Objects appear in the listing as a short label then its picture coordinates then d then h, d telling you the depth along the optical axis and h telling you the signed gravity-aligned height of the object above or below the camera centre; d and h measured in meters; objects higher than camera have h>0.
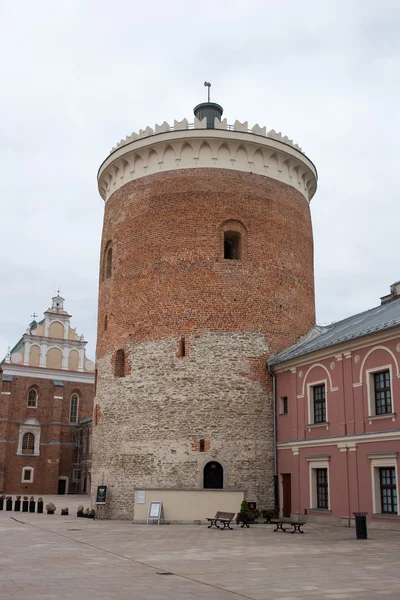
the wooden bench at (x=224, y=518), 20.04 -1.41
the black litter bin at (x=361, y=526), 16.92 -1.31
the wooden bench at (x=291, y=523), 18.45 -1.54
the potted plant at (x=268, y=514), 22.58 -1.42
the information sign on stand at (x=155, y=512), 22.50 -1.40
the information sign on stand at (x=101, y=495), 25.22 -0.97
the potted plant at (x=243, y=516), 21.58 -1.43
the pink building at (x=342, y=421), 19.25 +1.68
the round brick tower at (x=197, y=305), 24.58 +6.57
